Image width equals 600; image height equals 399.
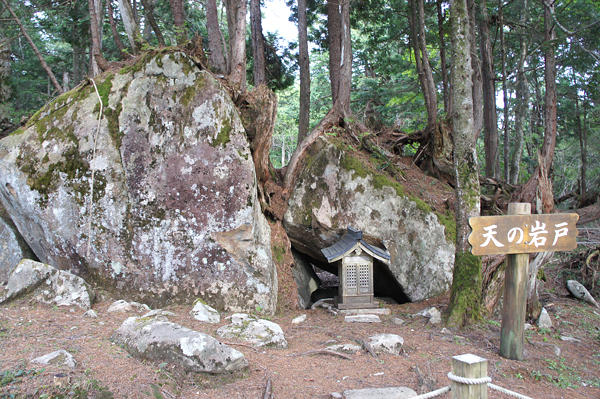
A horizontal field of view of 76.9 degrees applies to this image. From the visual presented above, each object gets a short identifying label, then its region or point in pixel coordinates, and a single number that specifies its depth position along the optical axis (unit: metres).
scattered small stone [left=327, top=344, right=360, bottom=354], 5.19
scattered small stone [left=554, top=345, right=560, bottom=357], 5.38
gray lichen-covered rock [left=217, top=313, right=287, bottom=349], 5.15
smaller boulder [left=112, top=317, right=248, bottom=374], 3.96
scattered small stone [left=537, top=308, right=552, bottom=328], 6.43
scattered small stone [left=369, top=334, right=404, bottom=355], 5.18
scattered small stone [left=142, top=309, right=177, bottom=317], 5.42
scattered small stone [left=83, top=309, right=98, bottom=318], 5.29
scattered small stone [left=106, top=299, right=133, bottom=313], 5.72
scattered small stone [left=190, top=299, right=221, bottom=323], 5.77
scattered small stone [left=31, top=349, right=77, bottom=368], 3.55
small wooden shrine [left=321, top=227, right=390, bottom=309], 7.27
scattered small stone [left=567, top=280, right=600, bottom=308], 8.20
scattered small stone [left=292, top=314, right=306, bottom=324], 6.50
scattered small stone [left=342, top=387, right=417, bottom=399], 3.87
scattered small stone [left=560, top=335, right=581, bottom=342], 5.98
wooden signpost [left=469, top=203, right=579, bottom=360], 4.81
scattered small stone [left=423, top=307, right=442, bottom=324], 6.34
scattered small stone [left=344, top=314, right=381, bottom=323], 6.73
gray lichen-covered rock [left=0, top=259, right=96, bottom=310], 5.55
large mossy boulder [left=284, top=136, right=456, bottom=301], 8.21
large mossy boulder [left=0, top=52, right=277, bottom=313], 6.58
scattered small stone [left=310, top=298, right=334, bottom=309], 7.86
